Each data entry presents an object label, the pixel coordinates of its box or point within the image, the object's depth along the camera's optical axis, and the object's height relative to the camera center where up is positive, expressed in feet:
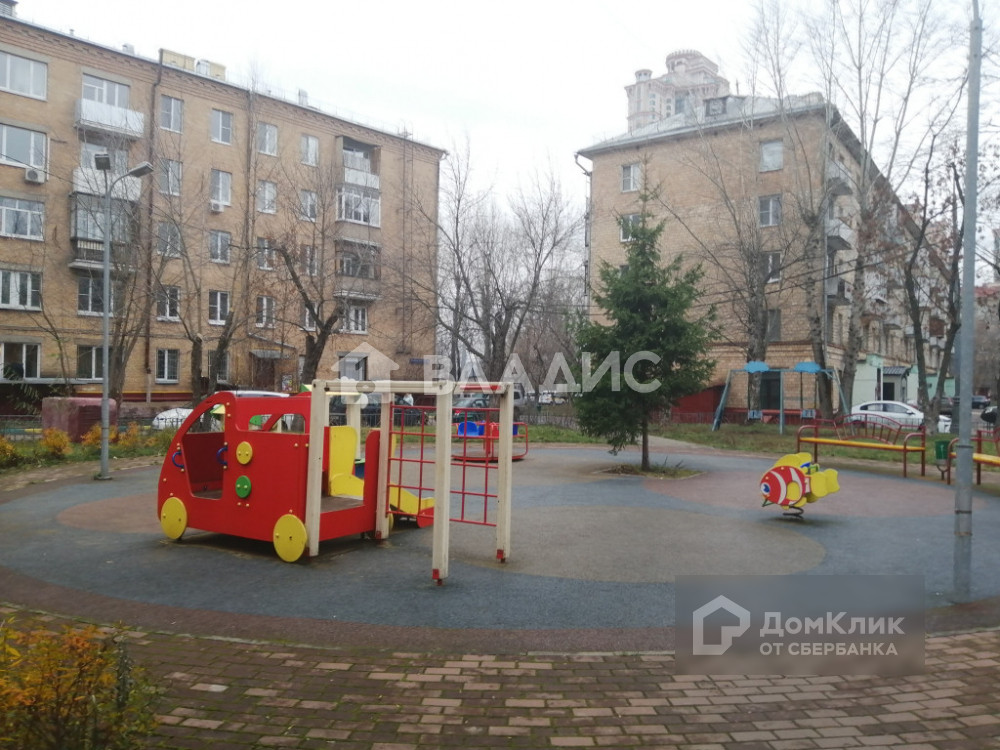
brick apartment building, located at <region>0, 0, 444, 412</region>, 78.43 +17.77
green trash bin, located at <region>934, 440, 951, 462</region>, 44.65 -3.41
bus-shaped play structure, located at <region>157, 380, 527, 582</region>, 22.71 -3.45
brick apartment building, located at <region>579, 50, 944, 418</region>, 96.17 +25.37
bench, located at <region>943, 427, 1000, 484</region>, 36.76 -3.32
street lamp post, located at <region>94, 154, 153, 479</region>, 42.73 +3.05
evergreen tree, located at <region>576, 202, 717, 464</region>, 45.62 +2.54
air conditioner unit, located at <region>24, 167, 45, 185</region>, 91.81 +24.55
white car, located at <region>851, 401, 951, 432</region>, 100.07 -2.57
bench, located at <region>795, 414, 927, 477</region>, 44.94 -3.78
